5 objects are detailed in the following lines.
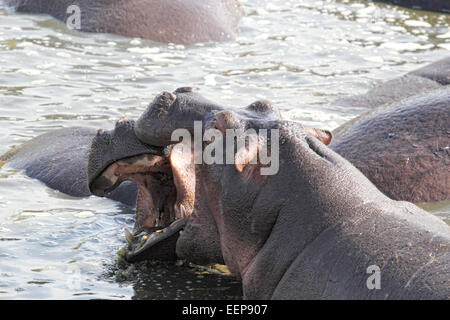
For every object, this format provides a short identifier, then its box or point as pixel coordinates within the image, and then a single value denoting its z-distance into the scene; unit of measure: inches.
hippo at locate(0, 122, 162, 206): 479.2
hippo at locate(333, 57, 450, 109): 621.0
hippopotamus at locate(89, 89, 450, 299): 282.5
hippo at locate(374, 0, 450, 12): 1050.1
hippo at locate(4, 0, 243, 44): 808.3
